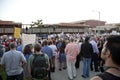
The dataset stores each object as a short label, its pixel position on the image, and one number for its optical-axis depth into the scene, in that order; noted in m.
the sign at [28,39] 4.57
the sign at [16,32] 5.49
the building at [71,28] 25.37
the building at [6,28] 23.13
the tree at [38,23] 27.98
